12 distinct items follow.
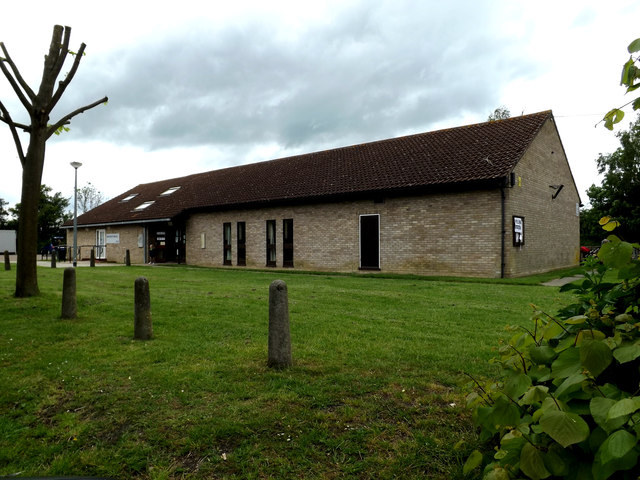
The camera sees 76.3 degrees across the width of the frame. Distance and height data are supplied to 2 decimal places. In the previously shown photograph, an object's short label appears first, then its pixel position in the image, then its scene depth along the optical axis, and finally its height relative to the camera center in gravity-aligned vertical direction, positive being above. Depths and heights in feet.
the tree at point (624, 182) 114.42 +16.33
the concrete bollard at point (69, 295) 22.33 -2.89
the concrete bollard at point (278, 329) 14.05 -3.08
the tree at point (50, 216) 151.53 +10.55
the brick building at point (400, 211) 50.24 +4.49
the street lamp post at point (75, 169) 71.20 +13.21
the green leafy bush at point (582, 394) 4.02 -1.79
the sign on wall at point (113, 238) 94.72 +1.06
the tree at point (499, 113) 124.72 +38.55
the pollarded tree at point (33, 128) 28.22 +8.46
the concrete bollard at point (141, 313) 18.24 -3.19
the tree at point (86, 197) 190.80 +21.65
